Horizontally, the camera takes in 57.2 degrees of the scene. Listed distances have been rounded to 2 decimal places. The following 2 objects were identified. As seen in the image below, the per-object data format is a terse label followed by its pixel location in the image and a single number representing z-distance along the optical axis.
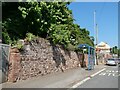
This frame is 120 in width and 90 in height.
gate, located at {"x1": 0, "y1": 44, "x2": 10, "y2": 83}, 5.37
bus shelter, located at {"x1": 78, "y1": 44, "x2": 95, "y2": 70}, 10.90
